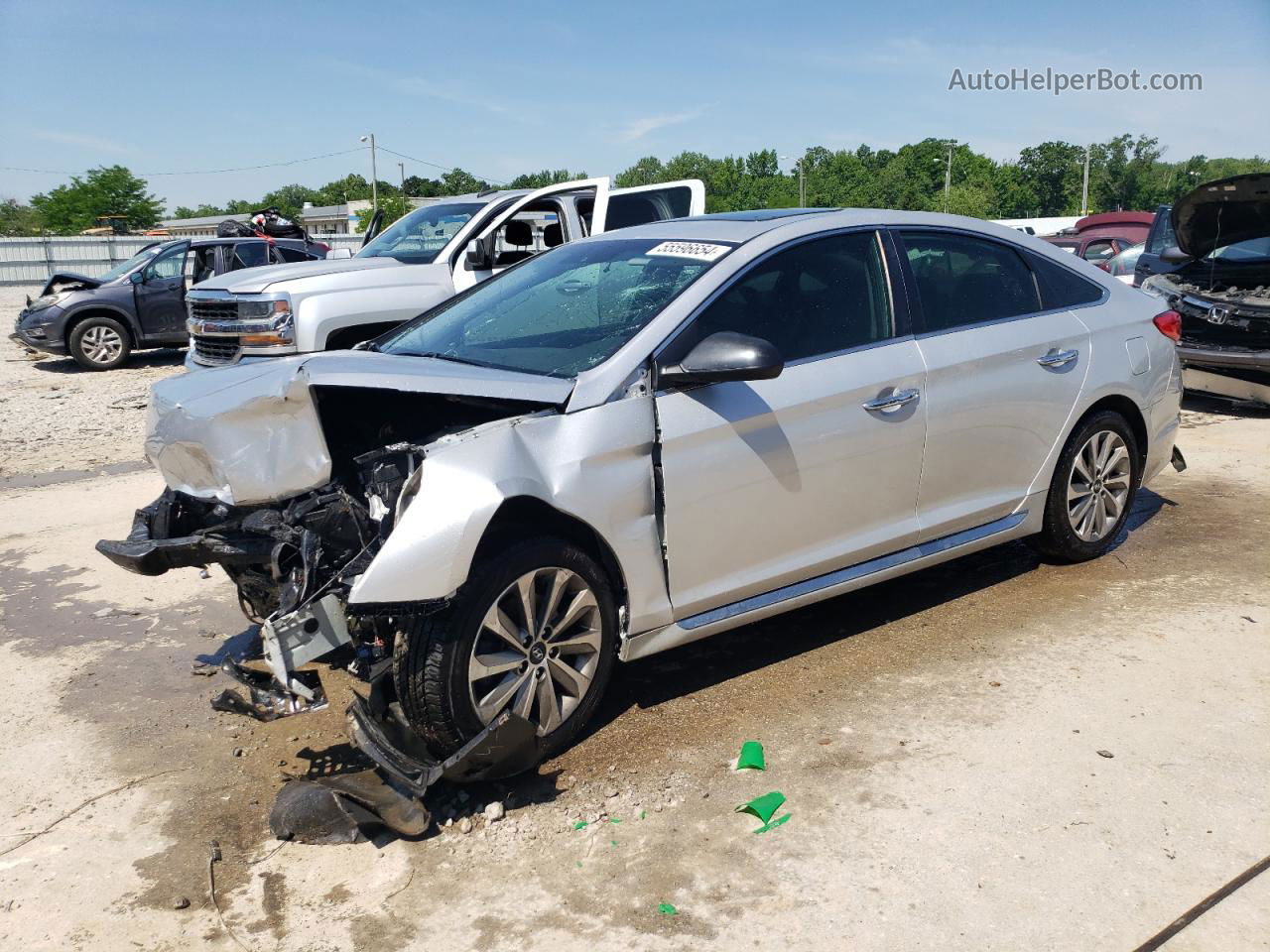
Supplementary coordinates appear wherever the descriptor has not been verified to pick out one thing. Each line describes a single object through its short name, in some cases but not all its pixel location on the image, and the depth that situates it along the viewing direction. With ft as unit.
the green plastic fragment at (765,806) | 10.96
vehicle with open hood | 30.07
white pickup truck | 27.89
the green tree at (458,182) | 328.12
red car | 64.18
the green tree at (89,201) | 238.89
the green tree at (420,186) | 374.02
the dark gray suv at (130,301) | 48.01
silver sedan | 11.07
